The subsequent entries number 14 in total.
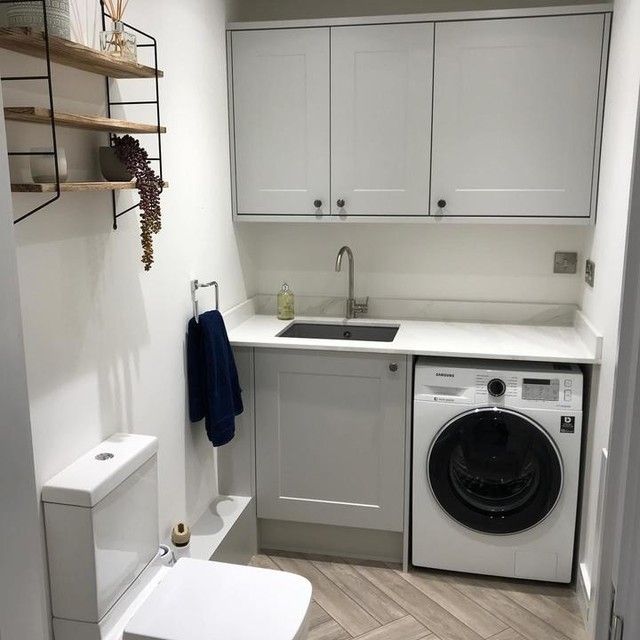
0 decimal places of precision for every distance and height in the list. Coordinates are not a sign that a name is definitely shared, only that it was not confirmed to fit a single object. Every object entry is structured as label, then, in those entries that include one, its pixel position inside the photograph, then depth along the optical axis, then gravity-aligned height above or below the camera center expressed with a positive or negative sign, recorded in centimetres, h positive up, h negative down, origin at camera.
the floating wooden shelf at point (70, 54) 141 +27
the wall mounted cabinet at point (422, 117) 274 +24
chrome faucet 324 -61
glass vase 179 +34
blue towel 258 -76
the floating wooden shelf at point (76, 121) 145 +12
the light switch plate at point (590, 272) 277 -40
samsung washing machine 263 -113
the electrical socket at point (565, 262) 312 -39
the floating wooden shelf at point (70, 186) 147 -3
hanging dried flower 189 -2
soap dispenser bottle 330 -61
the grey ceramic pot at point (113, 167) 189 +2
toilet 176 -112
